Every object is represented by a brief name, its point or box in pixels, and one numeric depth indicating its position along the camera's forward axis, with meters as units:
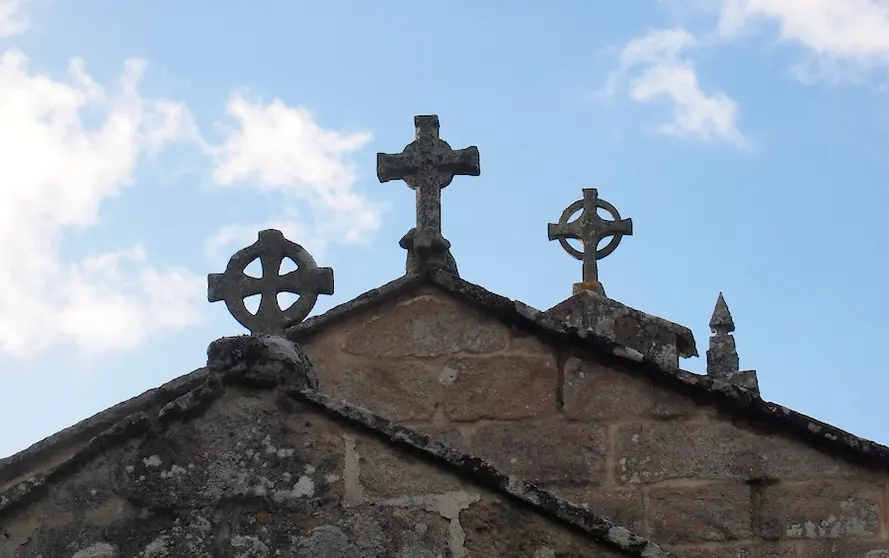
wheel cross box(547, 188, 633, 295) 12.15
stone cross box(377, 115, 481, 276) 8.55
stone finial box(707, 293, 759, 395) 12.48
